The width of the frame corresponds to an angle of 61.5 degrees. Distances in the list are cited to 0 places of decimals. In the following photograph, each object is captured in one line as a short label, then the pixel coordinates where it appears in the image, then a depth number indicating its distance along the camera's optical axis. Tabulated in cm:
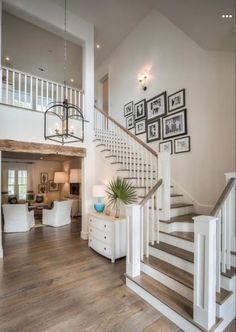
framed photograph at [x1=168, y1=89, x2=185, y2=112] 444
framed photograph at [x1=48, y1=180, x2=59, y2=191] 979
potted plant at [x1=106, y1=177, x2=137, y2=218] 363
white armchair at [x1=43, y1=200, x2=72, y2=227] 601
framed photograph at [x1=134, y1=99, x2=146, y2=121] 560
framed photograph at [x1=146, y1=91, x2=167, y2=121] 493
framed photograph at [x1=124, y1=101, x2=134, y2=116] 612
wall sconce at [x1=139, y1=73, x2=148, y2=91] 559
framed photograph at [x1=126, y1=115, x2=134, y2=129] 605
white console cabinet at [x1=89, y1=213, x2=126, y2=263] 351
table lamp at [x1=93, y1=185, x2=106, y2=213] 419
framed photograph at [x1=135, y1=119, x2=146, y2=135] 555
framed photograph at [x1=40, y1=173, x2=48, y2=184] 966
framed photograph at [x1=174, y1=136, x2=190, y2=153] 429
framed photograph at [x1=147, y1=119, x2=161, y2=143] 505
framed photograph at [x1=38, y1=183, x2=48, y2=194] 960
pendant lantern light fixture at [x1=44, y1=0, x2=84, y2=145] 452
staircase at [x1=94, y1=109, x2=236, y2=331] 186
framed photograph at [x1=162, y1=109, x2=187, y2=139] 438
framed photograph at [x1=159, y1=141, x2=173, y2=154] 471
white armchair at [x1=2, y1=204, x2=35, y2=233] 541
